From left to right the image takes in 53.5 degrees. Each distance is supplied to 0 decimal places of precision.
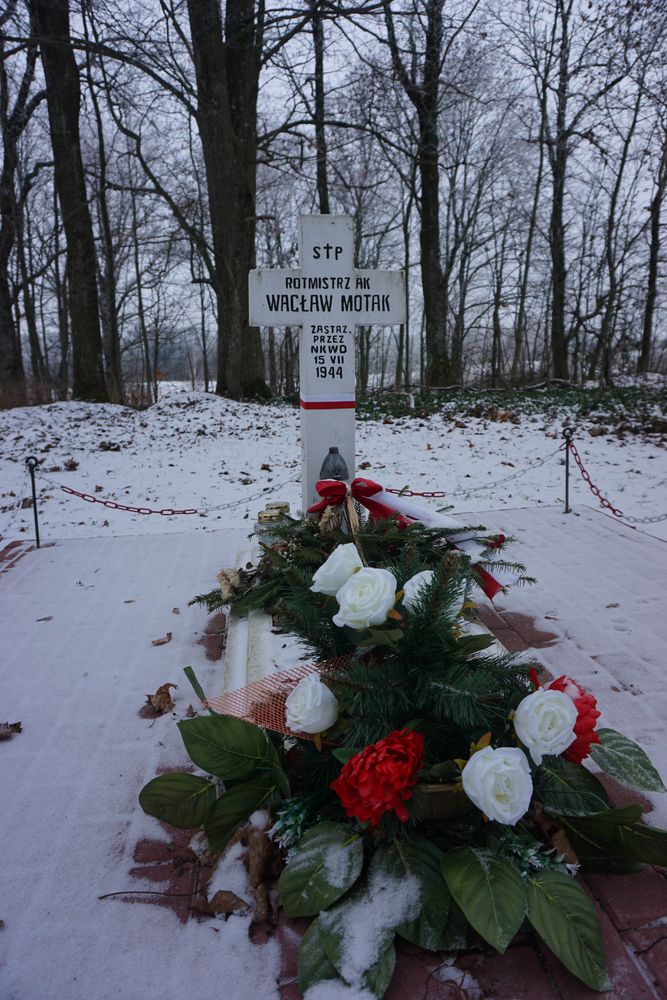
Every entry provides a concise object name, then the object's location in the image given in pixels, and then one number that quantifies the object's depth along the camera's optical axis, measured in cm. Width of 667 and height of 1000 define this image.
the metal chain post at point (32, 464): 623
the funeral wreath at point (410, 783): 192
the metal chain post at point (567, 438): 683
